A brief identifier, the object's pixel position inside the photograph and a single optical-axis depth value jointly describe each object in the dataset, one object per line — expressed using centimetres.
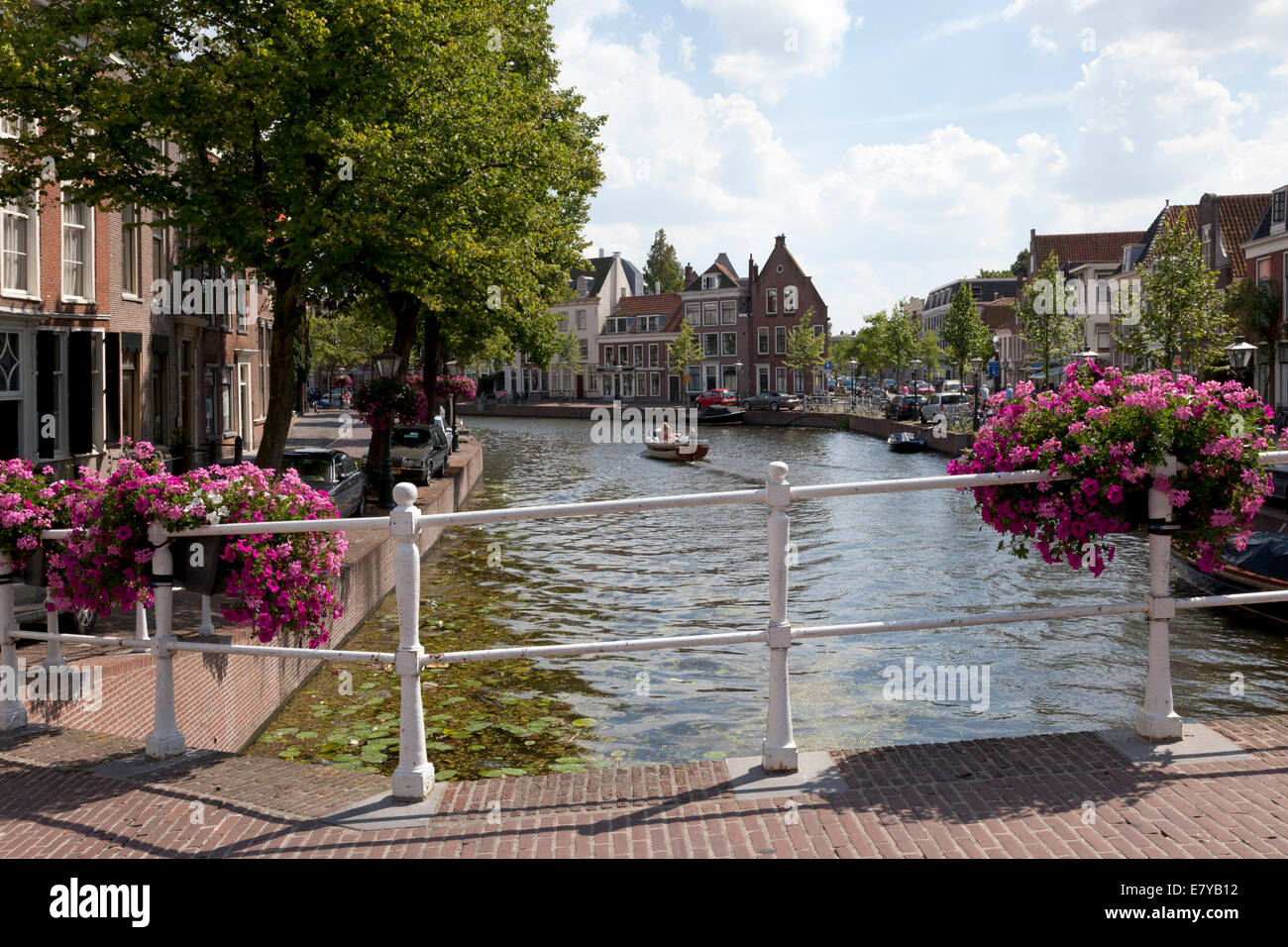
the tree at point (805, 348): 8356
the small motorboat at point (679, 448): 4638
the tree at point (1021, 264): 13475
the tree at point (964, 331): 7275
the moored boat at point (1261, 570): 1542
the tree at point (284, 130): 1533
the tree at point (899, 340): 8606
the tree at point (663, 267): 11412
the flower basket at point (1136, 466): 501
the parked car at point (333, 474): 1967
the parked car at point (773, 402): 7362
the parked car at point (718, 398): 7806
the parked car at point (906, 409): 6109
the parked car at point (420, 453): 2655
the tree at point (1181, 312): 3784
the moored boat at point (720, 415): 7381
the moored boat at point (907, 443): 4956
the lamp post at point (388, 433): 2364
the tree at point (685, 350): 8856
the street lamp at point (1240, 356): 2639
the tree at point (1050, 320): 4874
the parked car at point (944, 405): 5806
